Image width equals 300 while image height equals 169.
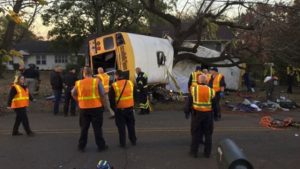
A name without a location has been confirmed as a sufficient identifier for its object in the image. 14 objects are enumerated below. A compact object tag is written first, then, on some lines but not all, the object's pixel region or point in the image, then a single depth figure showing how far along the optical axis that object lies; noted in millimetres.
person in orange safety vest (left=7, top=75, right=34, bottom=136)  12430
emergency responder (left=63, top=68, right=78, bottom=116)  17052
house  81188
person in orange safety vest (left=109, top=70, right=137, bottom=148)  11016
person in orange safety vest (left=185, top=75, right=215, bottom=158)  9977
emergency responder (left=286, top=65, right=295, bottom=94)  28014
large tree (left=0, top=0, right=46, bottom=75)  8000
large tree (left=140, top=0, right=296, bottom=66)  23031
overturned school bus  19500
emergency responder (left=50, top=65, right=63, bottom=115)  17688
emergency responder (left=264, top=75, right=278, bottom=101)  21859
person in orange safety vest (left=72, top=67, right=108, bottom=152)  10602
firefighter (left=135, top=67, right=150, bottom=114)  17547
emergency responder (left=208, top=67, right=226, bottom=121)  15342
